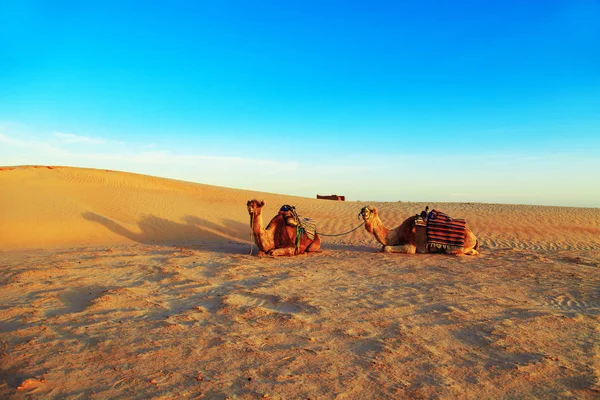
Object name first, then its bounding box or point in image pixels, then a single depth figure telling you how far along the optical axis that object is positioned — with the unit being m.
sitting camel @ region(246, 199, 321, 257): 9.95
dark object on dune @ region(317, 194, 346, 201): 32.53
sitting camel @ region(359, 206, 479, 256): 10.67
